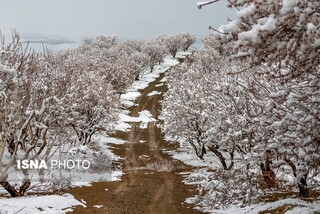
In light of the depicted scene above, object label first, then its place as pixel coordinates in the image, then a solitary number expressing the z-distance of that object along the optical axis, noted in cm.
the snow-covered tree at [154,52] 9738
